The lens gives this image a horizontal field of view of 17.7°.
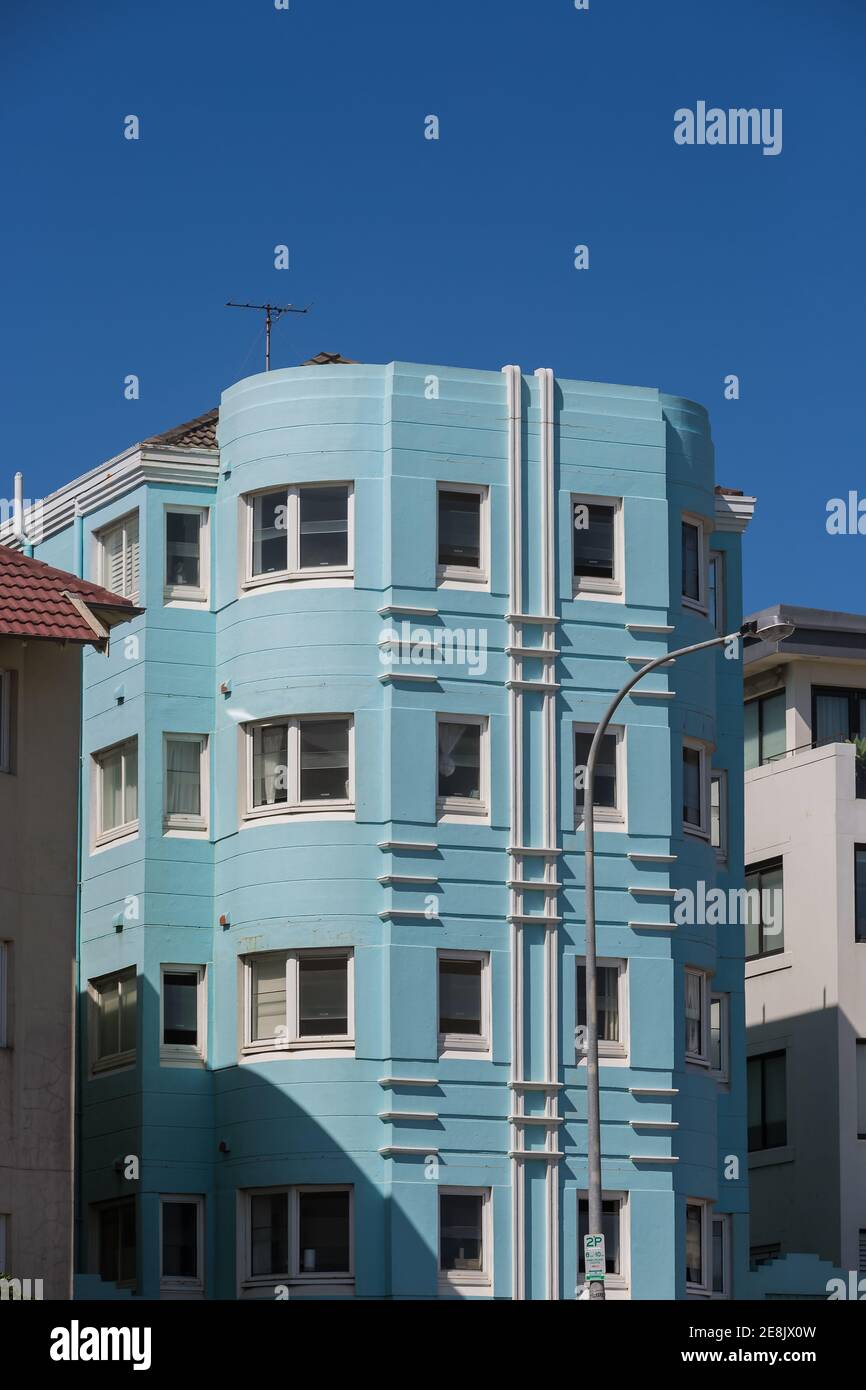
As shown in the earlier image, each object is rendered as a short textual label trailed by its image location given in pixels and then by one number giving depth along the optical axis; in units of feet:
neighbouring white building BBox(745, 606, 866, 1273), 175.63
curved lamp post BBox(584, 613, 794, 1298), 124.57
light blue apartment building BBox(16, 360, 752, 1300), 141.90
